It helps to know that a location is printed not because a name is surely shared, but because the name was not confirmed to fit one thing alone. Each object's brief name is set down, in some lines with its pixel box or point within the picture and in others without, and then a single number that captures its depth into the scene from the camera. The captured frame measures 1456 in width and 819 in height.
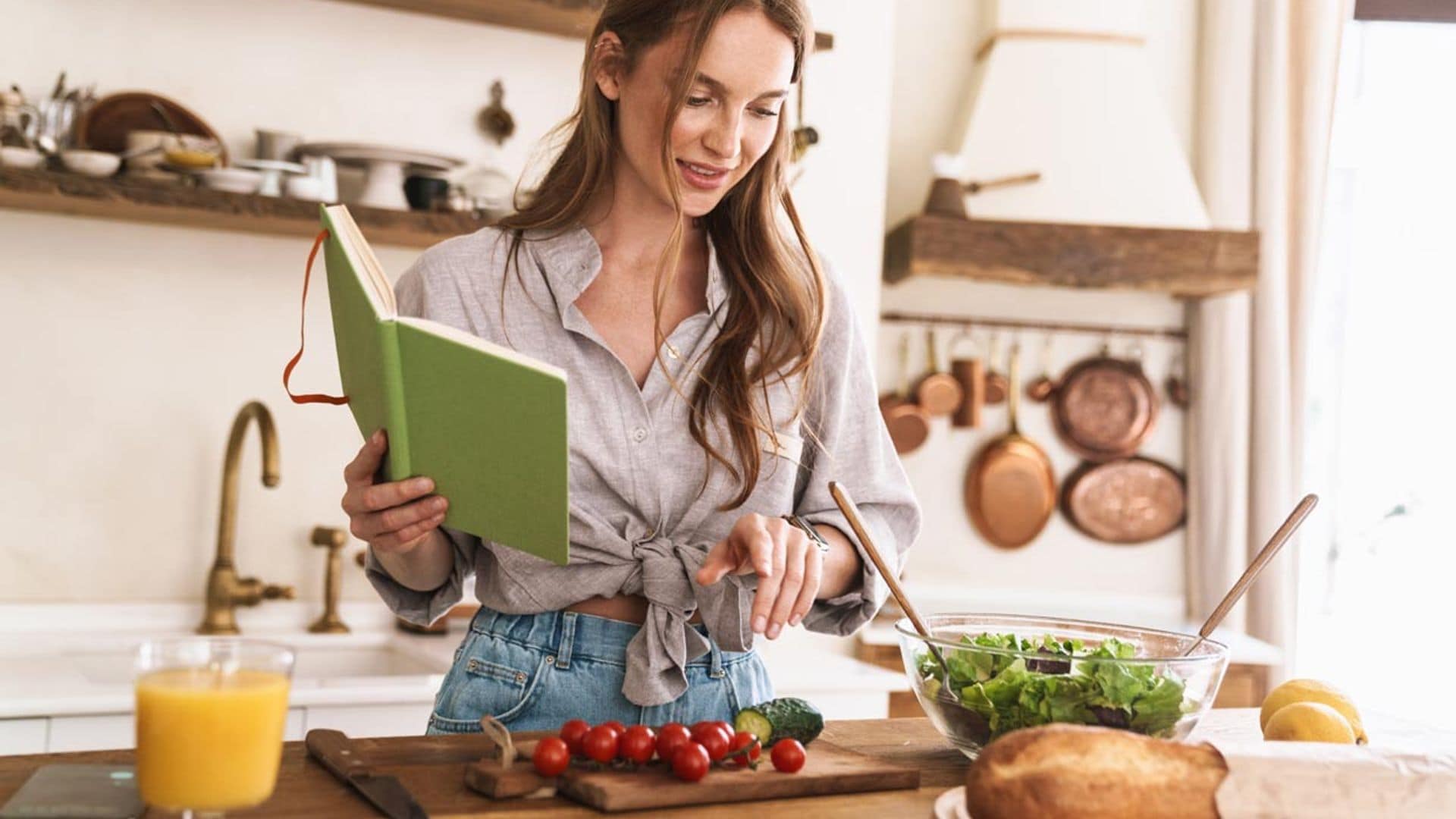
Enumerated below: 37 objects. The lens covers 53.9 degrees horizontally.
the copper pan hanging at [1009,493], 3.46
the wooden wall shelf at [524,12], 2.72
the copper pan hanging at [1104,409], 3.52
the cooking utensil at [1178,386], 3.57
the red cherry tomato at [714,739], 1.16
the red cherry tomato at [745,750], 1.17
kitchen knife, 1.03
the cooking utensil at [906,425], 3.42
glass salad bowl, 1.19
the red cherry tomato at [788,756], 1.17
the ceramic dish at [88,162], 2.42
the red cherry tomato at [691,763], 1.12
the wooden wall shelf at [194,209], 2.39
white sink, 2.59
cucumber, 1.25
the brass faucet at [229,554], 2.66
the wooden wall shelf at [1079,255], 3.17
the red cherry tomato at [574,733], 1.15
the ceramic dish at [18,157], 2.39
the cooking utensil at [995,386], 3.48
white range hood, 3.34
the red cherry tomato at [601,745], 1.13
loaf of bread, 1.00
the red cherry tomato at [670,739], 1.14
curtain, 3.40
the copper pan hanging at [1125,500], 3.53
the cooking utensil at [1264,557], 1.33
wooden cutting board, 1.08
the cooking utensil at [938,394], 3.44
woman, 1.46
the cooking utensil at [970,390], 3.44
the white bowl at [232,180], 2.51
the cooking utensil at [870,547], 1.28
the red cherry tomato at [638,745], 1.14
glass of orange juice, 0.90
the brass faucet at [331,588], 2.75
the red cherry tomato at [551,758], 1.11
